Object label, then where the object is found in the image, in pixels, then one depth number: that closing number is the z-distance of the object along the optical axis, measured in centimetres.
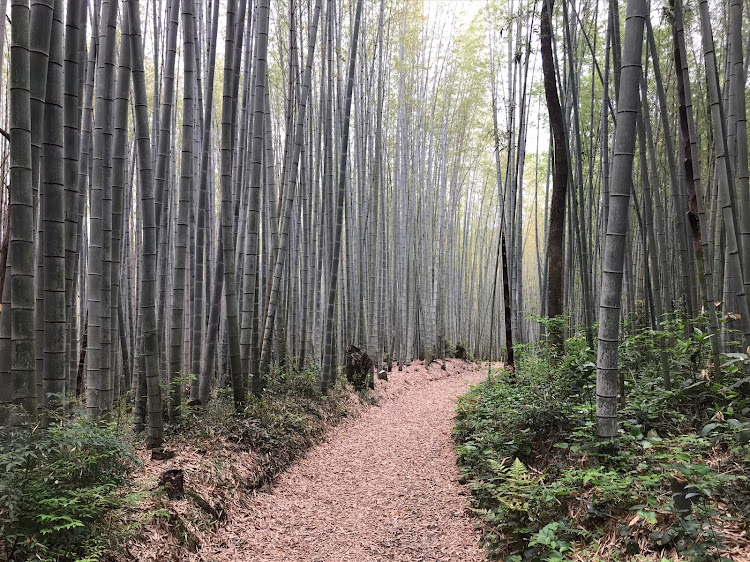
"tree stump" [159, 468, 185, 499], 250
